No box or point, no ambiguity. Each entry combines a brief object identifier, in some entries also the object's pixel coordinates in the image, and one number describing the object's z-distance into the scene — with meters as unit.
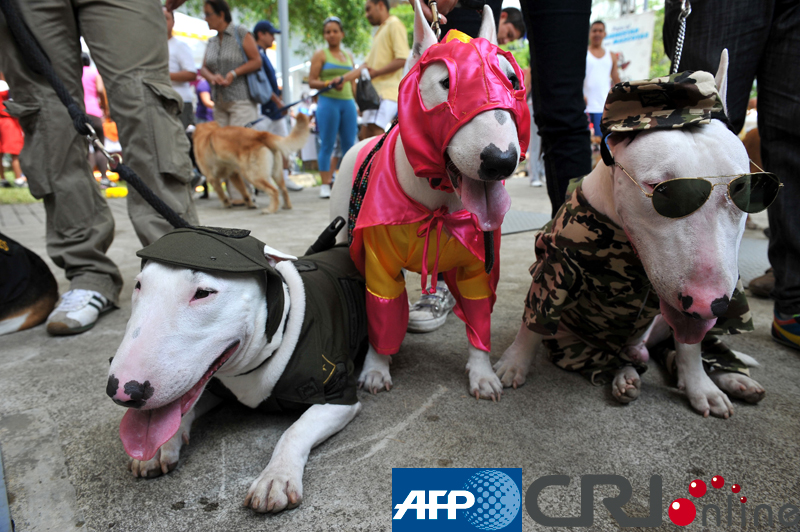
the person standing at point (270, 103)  6.58
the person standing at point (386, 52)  4.99
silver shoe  2.14
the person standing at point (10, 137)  8.14
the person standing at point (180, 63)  5.71
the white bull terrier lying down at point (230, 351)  1.00
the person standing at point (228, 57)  5.67
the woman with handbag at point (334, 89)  6.14
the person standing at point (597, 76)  6.57
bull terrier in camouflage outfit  1.04
